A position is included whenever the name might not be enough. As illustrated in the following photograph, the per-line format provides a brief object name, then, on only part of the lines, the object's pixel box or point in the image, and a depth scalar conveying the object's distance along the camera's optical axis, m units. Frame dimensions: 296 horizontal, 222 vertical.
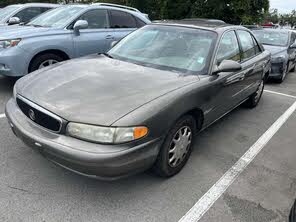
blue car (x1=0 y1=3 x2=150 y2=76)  4.89
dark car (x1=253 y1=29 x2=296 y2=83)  7.68
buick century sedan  2.35
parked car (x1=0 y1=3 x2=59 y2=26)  8.30
